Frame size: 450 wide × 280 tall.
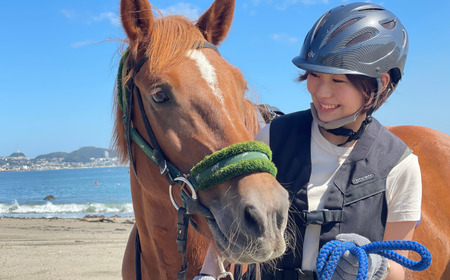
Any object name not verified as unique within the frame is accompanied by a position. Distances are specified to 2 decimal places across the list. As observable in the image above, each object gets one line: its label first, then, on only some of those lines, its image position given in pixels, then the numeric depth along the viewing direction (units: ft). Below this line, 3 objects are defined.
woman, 5.34
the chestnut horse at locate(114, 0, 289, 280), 4.75
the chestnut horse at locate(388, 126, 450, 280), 8.43
